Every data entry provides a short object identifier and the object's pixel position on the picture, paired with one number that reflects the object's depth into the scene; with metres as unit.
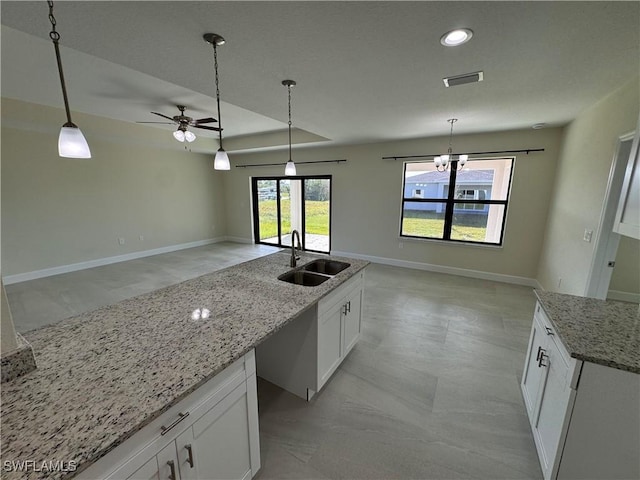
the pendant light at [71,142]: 1.19
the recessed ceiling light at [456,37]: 1.57
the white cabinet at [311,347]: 1.80
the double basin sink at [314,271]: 2.22
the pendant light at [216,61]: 1.65
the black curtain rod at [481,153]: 3.92
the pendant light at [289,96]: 2.29
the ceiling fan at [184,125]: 3.60
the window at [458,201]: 4.36
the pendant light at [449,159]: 3.88
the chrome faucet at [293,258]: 2.32
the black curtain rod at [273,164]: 5.55
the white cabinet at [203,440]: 0.77
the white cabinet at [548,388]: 1.22
